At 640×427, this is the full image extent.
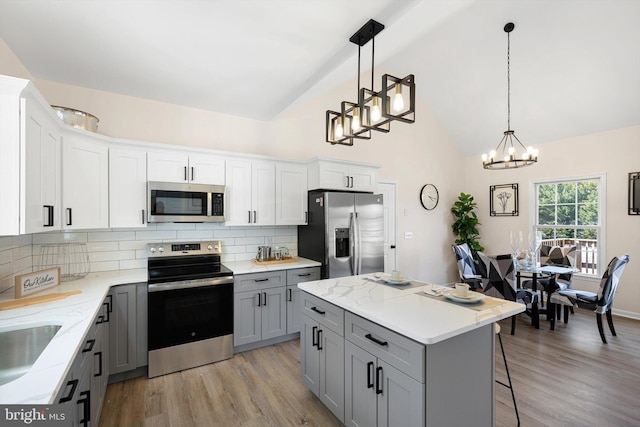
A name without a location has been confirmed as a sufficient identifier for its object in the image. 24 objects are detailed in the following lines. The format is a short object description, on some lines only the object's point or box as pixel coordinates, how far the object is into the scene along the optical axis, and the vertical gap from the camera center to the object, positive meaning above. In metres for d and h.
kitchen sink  1.49 -0.73
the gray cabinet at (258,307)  3.12 -1.04
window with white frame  4.55 -0.04
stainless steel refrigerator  3.55 -0.26
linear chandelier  1.80 +0.71
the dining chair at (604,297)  3.30 -0.99
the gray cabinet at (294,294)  3.42 -0.95
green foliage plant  5.79 -0.22
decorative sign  2.03 -0.52
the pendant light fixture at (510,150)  3.58 +1.11
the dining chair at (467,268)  4.21 -0.82
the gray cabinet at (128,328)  2.57 -1.04
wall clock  5.67 +0.32
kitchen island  1.46 -0.82
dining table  3.78 -0.88
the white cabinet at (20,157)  1.49 +0.30
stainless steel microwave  2.96 +0.11
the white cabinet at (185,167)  3.01 +0.48
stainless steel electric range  2.72 -0.98
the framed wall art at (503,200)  5.48 +0.25
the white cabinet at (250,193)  3.41 +0.24
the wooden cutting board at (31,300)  1.90 -0.60
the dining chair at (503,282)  3.70 -0.89
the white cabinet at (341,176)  3.69 +0.49
